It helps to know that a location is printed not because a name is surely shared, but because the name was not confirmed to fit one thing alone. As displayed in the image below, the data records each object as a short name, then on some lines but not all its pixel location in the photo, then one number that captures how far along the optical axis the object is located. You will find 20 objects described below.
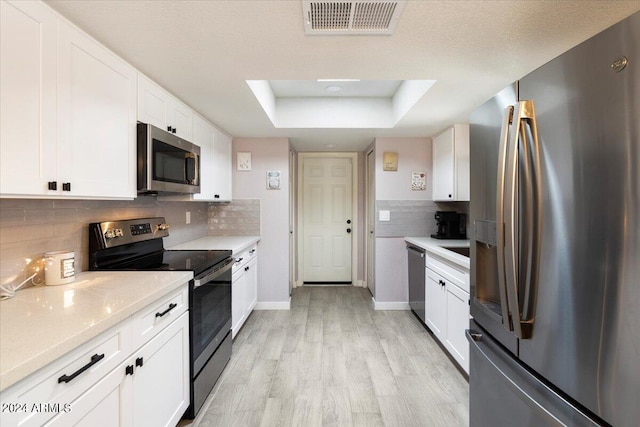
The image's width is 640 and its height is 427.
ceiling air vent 1.24
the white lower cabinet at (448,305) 2.20
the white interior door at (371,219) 3.87
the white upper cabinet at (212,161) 2.74
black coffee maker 3.36
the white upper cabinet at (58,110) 1.08
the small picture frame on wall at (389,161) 3.68
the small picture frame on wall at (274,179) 3.68
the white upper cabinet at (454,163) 3.02
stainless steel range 1.80
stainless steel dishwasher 3.16
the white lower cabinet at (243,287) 2.70
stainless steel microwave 1.79
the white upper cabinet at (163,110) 1.85
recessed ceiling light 2.96
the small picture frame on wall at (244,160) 3.69
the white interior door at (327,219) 4.68
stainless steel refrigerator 0.69
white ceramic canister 1.43
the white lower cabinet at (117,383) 0.83
